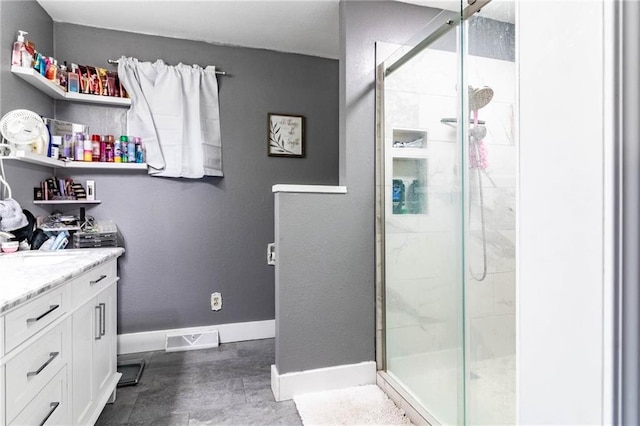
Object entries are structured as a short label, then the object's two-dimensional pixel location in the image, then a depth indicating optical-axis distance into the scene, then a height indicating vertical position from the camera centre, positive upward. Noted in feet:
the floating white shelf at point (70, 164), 6.05 +0.99
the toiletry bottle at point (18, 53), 6.32 +2.90
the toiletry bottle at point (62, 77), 7.45 +2.92
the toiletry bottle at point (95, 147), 7.82 +1.43
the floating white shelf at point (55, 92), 6.39 +2.56
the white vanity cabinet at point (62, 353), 3.11 -1.67
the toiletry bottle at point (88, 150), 7.73 +1.36
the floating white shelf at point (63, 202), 7.25 +0.18
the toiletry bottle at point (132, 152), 8.05 +1.35
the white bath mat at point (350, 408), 5.63 -3.46
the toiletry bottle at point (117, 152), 7.95 +1.34
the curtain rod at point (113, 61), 8.20 +3.56
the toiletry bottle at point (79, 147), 7.68 +1.41
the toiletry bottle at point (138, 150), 8.14 +1.42
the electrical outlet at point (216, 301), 8.98 -2.41
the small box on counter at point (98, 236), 7.61 -0.60
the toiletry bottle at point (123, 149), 8.01 +1.43
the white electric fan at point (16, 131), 5.90 +1.39
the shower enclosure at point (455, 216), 4.58 -0.10
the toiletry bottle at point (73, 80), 7.66 +2.91
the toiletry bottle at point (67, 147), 7.53 +1.40
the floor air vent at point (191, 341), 8.45 -3.30
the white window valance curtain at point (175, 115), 8.16 +2.32
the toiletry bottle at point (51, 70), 7.01 +2.87
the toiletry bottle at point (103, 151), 7.90 +1.36
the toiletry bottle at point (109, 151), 7.93 +1.37
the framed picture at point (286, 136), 9.42 +2.06
